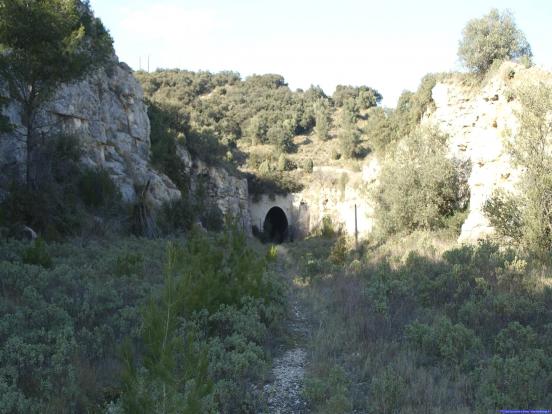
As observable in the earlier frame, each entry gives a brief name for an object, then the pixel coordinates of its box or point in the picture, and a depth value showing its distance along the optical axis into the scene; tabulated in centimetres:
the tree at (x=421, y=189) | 1947
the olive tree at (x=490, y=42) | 2323
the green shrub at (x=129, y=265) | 955
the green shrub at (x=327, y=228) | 3400
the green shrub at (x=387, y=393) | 447
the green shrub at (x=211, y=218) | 2742
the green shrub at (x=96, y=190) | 1783
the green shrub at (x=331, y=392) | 432
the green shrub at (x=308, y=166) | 4022
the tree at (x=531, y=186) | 1150
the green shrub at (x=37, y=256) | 888
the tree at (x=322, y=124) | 4862
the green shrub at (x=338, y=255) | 1681
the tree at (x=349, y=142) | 4119
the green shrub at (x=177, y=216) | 2148
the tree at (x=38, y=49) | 1259
